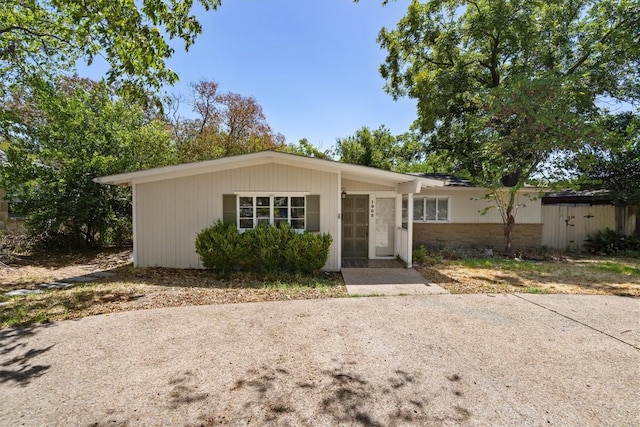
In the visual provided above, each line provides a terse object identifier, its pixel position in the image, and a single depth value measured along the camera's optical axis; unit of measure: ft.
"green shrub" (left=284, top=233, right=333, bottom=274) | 25.39
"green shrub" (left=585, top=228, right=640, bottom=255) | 40.97
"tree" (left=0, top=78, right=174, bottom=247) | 33.27
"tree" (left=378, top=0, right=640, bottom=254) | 33.45
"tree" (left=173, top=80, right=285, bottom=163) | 70.08
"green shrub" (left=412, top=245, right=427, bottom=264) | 31.99
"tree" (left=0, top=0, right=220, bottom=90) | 19.19
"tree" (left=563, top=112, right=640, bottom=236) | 39.50
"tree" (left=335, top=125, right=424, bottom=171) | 76.33
